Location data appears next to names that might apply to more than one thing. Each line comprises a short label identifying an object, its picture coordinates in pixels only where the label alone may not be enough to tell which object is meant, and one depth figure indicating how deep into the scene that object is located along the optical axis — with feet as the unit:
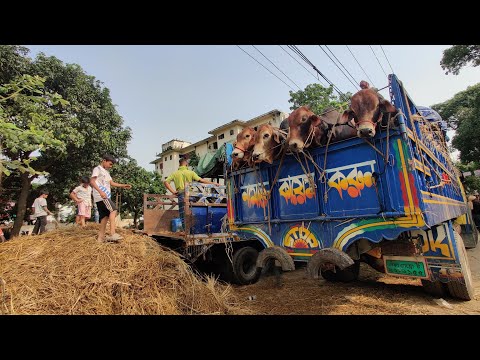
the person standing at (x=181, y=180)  20.94
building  91.97
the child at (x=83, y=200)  20.89
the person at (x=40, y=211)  24.38
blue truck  11.02
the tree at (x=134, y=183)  51.11
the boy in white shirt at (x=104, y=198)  13.87
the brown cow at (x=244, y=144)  14.65
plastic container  21.81
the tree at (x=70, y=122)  34.88
